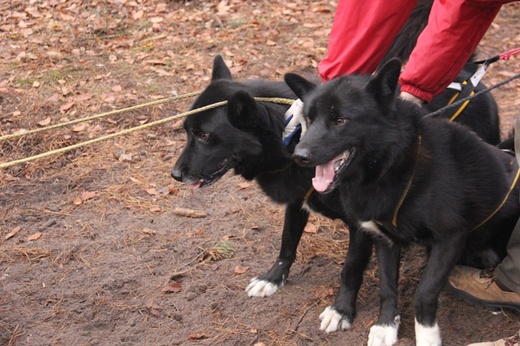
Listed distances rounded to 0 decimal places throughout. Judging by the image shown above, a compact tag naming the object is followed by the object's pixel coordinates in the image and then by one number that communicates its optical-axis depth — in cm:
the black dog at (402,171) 302
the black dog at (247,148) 360
